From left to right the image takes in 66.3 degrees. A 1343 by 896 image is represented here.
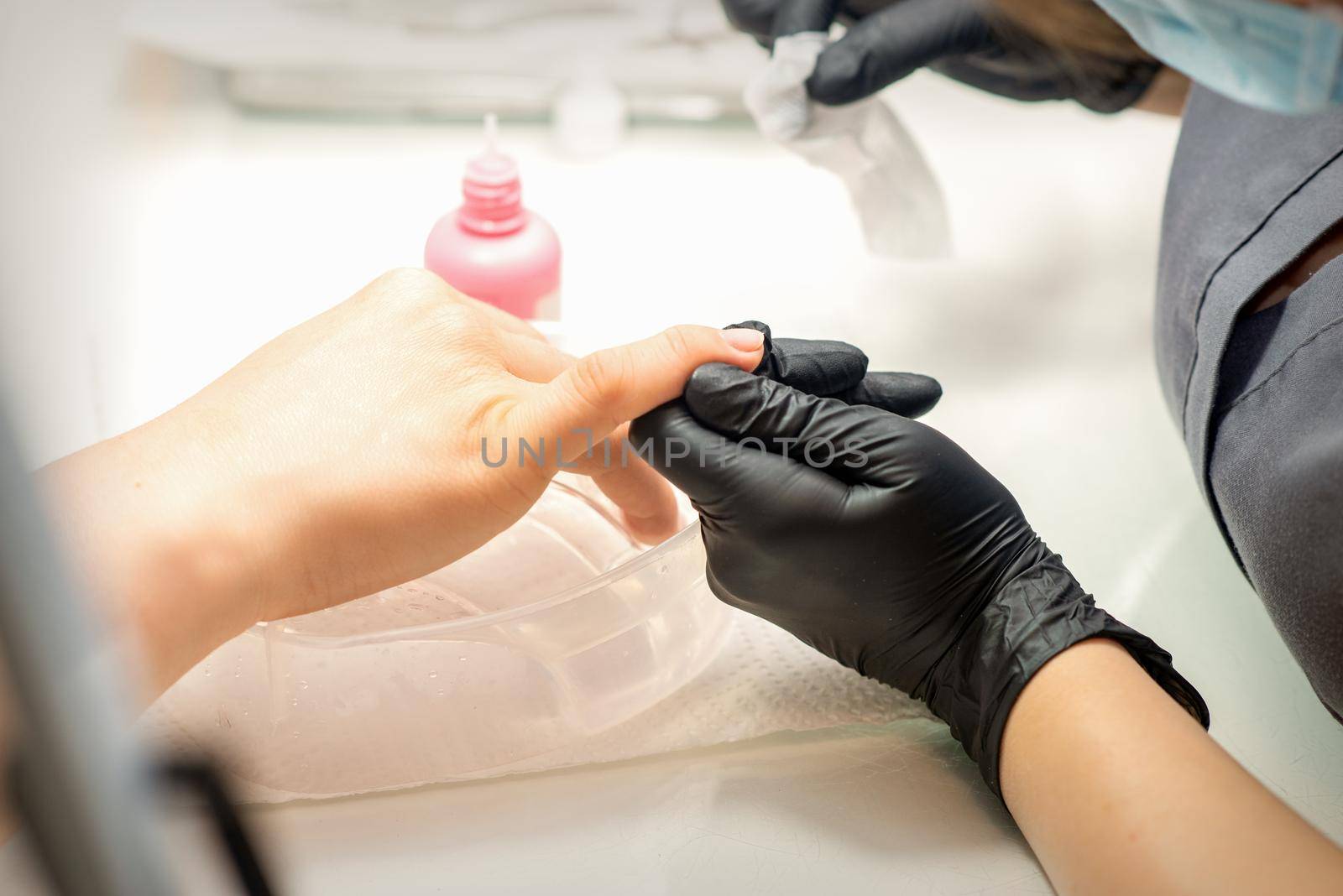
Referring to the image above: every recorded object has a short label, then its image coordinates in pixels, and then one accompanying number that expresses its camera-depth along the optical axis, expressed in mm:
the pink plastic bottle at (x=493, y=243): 964
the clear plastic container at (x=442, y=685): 680
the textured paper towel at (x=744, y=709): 703
